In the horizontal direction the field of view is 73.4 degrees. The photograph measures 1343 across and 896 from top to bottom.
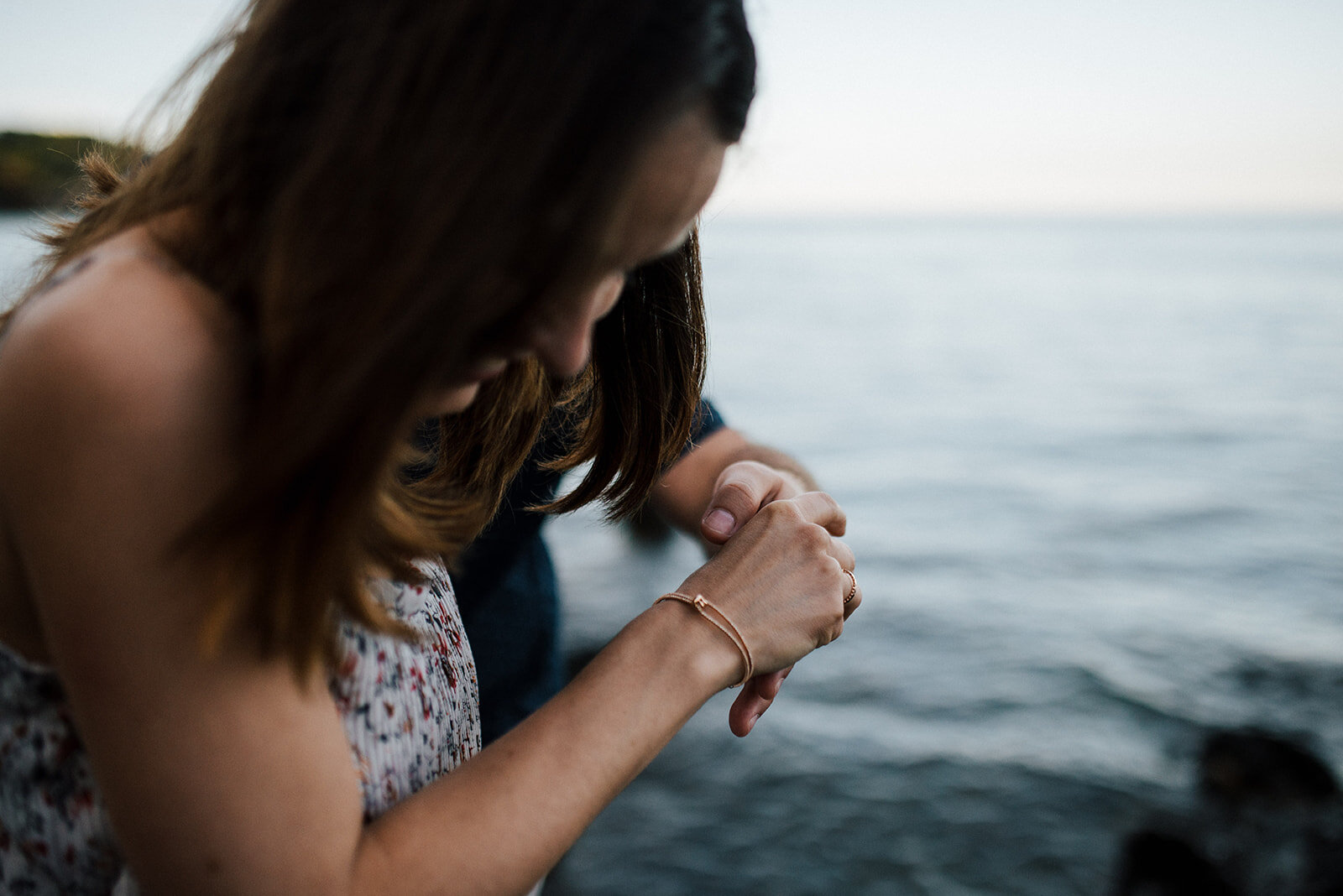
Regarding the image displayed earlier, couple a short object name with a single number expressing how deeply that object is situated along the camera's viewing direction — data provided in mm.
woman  912
